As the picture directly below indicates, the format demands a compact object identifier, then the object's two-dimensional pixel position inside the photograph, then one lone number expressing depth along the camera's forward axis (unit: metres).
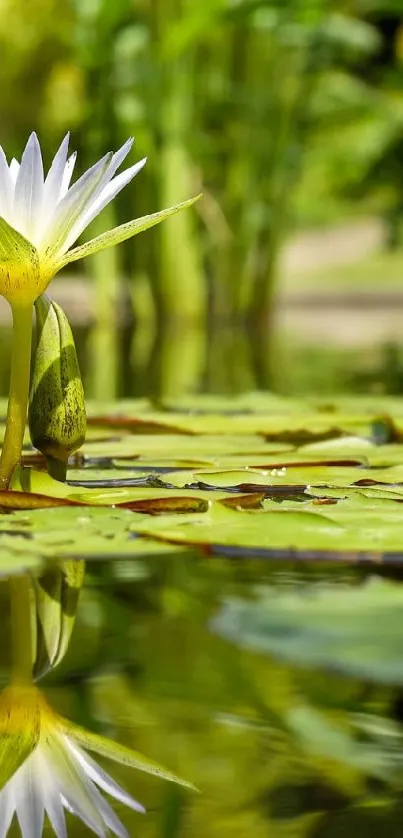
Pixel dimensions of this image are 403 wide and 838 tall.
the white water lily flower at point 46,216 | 1.85
